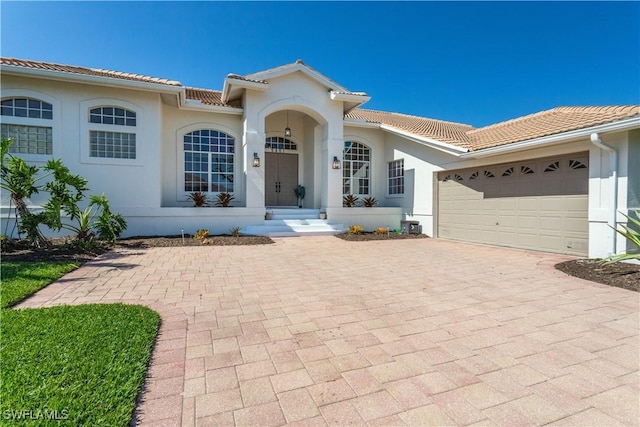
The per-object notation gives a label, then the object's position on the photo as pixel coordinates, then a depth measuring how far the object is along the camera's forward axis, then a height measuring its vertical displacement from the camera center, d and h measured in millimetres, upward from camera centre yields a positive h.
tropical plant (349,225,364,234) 11453 -956
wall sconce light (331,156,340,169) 12289 +1669
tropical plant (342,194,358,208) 13719 +177
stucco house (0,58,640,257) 7496 +1593
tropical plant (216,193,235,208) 11664 +215
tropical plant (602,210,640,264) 5293 -586
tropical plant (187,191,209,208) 11320 +243
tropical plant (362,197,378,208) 13727 +133
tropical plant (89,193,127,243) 8219 -563
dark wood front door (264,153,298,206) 13898 +1210
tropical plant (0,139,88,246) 7133 +313
